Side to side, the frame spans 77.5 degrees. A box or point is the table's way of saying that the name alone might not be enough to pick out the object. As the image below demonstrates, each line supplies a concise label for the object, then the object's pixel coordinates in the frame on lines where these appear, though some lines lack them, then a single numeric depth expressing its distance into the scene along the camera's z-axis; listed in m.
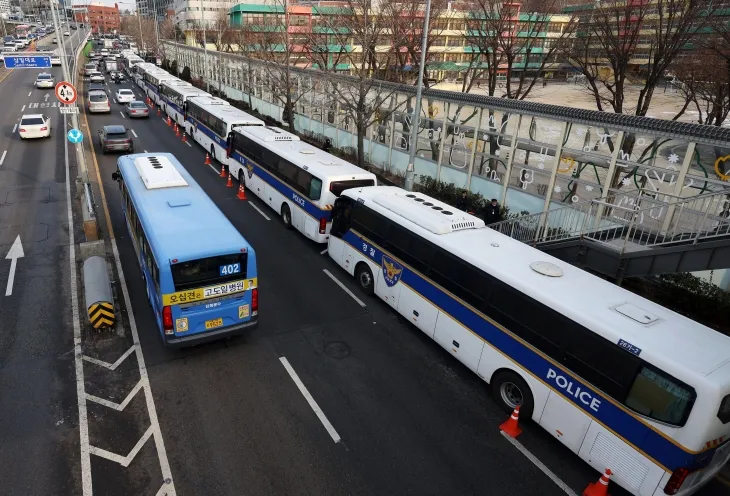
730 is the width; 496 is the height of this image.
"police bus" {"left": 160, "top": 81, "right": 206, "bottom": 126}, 33.66
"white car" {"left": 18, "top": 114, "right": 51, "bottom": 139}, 28.02
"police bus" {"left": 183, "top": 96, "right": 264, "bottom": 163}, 24.33
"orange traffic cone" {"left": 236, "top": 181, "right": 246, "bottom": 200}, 21.06
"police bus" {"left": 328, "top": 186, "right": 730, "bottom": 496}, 6.64
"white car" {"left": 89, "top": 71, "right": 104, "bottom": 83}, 54.12
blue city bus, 9.33
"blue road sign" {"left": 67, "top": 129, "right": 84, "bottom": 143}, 17.17
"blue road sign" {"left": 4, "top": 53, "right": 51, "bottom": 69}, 19.41
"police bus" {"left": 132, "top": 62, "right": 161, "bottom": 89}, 52.74
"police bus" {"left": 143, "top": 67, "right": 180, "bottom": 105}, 42.46
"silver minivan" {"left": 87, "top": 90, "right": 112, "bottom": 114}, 37.25
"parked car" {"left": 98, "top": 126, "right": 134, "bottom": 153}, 25.68
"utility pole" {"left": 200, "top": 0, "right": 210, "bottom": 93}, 50.41
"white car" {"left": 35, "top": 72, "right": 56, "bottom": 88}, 49.94
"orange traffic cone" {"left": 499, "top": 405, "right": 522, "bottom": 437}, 8.81
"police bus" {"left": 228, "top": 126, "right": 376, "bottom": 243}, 15.72
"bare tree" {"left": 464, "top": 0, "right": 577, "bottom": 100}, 27.81
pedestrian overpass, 10.52
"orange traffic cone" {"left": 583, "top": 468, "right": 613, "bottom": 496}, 7.39
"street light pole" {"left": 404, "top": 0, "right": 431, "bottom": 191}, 17.95
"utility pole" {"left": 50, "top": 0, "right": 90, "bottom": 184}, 16.98
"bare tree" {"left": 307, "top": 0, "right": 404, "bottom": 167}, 22.94
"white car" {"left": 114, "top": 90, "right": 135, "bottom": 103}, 43.72
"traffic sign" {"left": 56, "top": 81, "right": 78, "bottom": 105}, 16.84
